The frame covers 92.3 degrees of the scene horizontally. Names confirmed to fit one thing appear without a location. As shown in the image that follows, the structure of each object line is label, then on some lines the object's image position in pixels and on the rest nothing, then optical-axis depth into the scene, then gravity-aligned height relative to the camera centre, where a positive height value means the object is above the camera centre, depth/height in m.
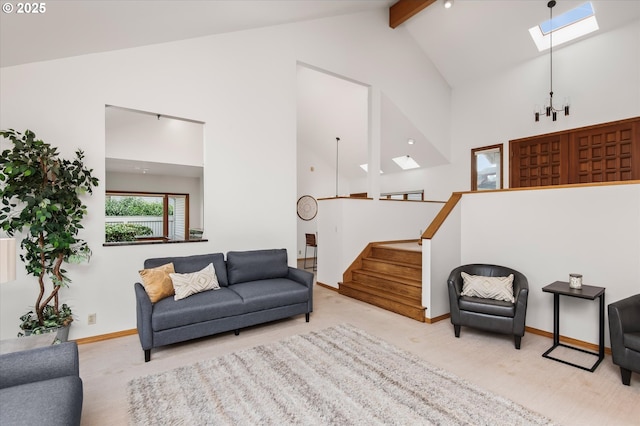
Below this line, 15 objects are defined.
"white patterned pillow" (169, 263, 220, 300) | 3.19 -0.76
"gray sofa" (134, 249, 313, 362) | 2.89 -0.93
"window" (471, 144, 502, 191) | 6.44 +0.97
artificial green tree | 2.64 -0.01
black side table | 2.77 -0.86
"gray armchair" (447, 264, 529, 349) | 3.09 -1.02
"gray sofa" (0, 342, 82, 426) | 1.38 -0.90
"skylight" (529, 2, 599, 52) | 4.94 +3.16
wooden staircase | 4.18 -1.02
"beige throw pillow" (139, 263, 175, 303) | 3.09 -0.73
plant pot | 2.73 -1.10
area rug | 2.04 -1.36
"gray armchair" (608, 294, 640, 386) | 2.34 -0.96
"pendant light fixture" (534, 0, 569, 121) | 4.91 +2.73
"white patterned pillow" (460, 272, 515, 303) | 3.27 -0.82
